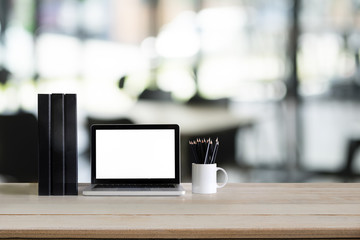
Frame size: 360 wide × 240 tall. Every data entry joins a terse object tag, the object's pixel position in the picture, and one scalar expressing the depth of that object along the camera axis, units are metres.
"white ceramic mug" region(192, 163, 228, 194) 2.91
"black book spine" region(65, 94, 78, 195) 2.90
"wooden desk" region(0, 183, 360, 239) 2.49
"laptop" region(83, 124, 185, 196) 2.98
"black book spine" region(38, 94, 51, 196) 2.89
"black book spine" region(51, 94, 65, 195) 2.89
